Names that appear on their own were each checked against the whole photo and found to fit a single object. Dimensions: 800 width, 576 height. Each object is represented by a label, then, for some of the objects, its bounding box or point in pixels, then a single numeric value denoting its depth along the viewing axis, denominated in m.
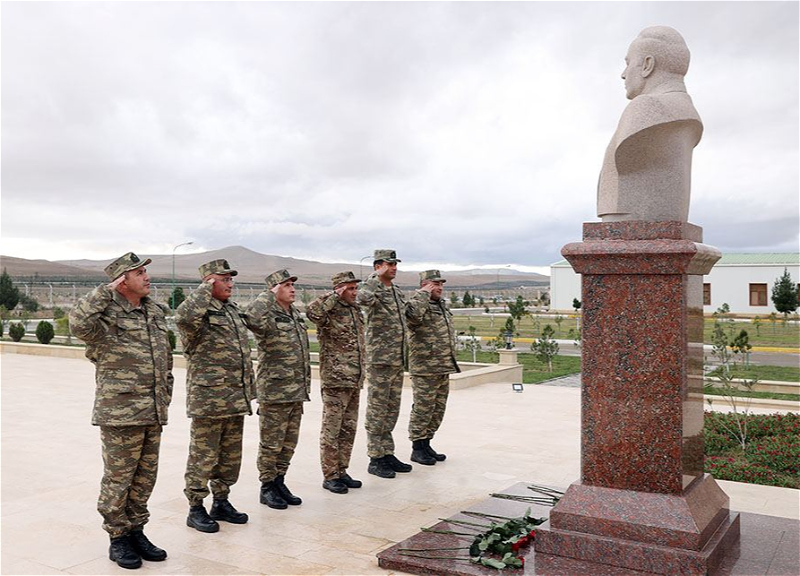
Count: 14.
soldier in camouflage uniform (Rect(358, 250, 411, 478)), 6.29
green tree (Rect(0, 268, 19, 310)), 35.09
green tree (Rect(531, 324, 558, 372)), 15.00
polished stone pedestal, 3.92
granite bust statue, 4.23
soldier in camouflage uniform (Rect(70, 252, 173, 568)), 4.12
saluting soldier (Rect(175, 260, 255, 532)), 4.76
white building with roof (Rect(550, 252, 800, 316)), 40.84
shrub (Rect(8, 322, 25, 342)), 20.55
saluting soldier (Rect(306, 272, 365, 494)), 5.72
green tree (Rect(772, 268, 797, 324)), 35.44
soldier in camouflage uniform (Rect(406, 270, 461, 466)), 6.78
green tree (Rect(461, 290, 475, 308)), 58.22
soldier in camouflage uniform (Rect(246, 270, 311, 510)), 5.32
